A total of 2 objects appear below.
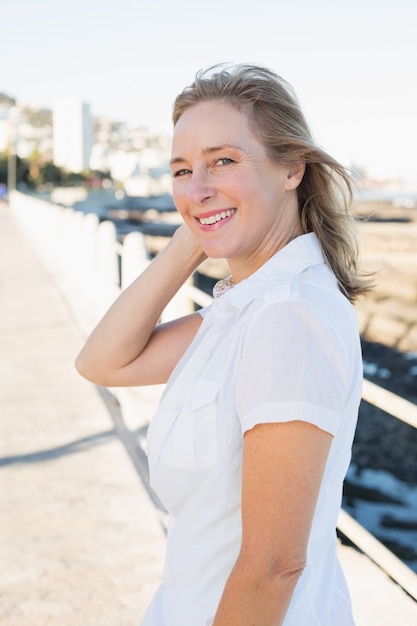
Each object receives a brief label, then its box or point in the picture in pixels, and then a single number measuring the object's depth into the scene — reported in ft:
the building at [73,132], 394.79
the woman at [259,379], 3.58
